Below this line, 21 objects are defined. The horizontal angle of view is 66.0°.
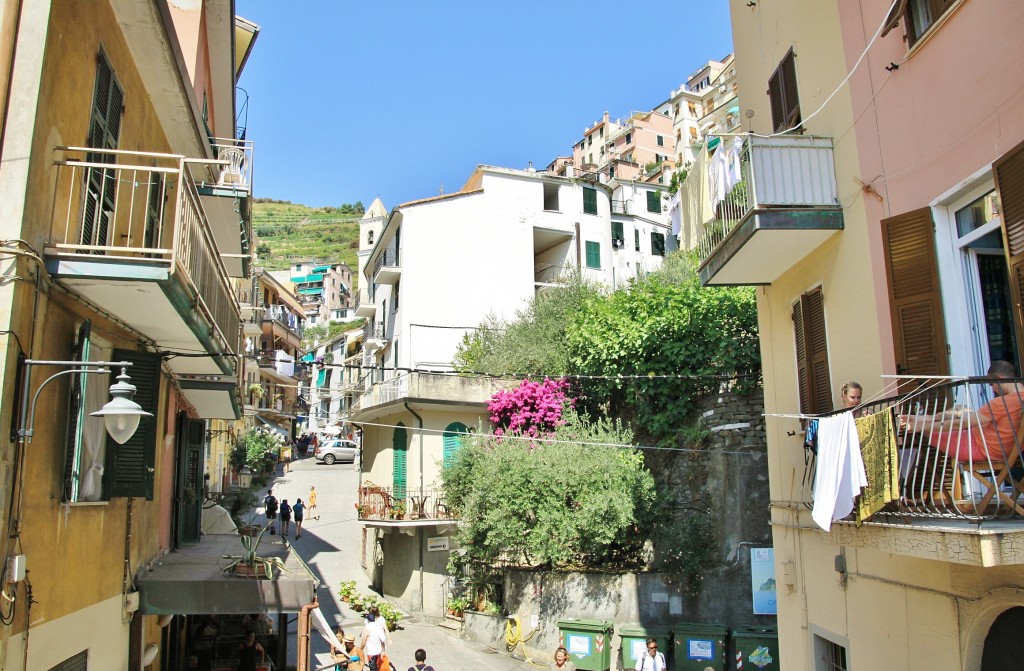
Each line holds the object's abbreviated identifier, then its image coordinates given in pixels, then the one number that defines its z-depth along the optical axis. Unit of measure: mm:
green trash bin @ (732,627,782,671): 16328
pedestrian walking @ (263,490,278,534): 30938
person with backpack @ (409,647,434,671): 12919
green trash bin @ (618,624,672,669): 16938
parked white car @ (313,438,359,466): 49281
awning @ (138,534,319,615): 9664
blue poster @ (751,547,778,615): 16802
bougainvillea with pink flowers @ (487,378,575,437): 23469
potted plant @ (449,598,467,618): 21781
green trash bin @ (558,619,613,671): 17203
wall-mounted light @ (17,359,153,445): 5871
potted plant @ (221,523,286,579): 10258
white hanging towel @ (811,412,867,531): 7133
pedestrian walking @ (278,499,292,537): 29816
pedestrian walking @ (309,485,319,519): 34594
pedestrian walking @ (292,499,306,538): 30547
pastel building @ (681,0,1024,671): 6371
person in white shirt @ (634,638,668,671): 13758
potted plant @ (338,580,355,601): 22781
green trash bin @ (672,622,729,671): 16422
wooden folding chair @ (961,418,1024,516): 5539
